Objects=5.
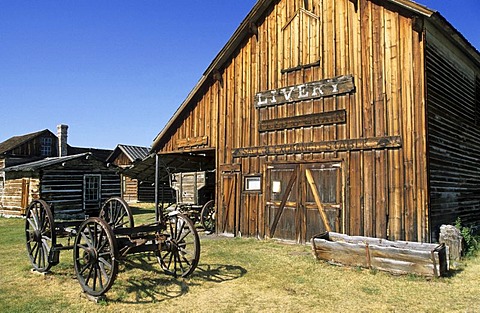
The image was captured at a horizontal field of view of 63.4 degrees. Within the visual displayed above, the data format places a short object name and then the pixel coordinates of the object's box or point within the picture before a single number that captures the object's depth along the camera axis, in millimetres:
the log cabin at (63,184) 21656
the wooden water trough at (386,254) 7523
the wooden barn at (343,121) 9766
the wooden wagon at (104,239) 6609
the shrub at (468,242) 9586
